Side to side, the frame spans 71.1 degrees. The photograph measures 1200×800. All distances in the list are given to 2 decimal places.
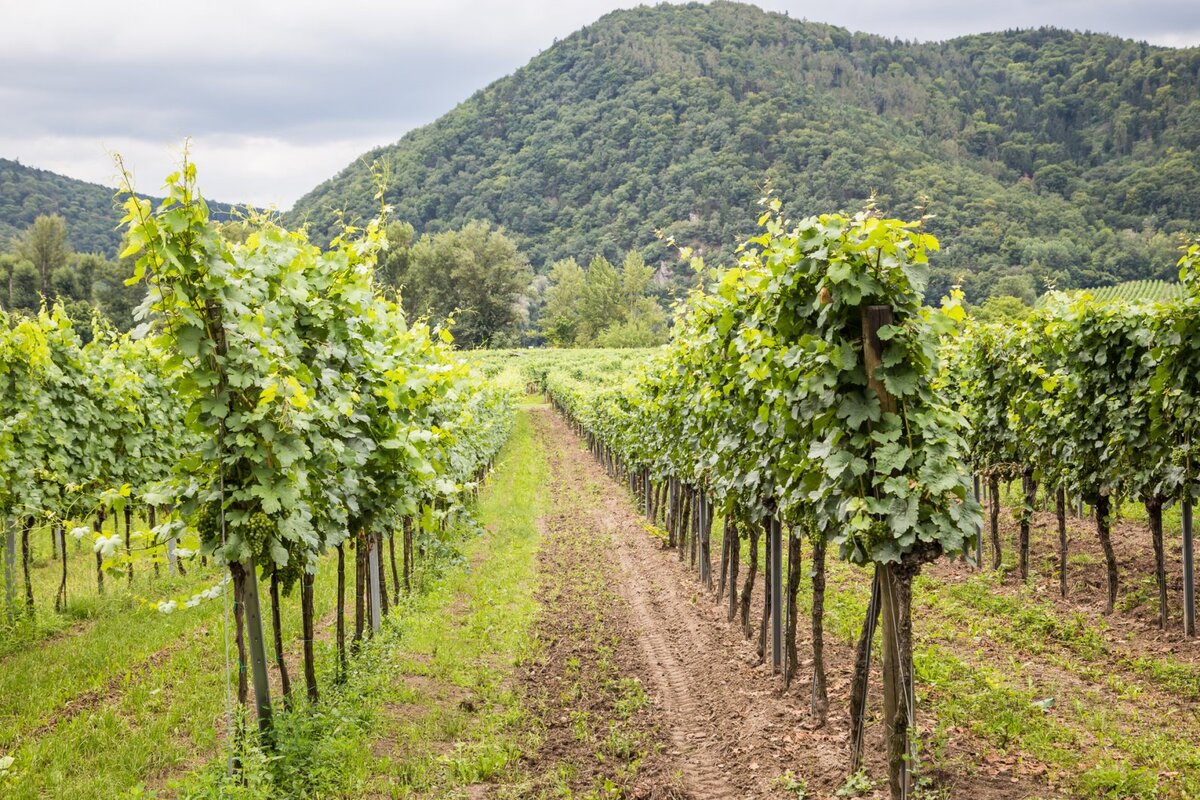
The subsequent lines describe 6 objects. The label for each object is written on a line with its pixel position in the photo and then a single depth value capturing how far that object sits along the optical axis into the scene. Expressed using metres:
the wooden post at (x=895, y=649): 5.12
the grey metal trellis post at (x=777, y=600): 8.62
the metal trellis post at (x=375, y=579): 9.75
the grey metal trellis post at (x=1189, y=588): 9.36
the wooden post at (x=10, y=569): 10.69
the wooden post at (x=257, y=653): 5.80
